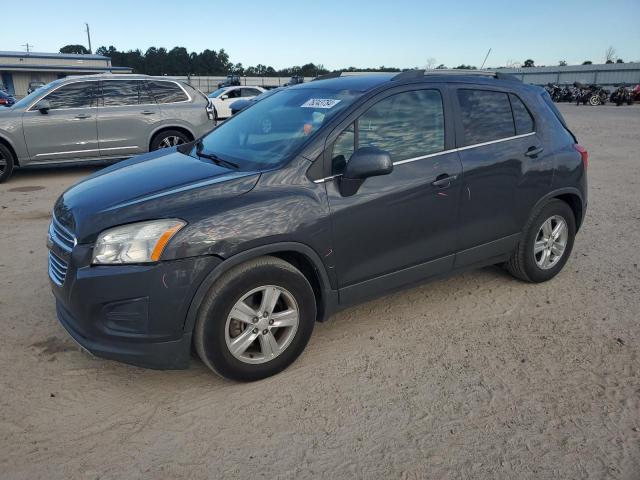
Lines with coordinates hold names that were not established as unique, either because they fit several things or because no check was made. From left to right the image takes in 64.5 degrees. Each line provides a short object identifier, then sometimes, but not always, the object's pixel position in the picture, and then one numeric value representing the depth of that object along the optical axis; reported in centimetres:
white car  2119
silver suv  870
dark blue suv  276
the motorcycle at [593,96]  3259
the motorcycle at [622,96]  3130
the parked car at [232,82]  3272
